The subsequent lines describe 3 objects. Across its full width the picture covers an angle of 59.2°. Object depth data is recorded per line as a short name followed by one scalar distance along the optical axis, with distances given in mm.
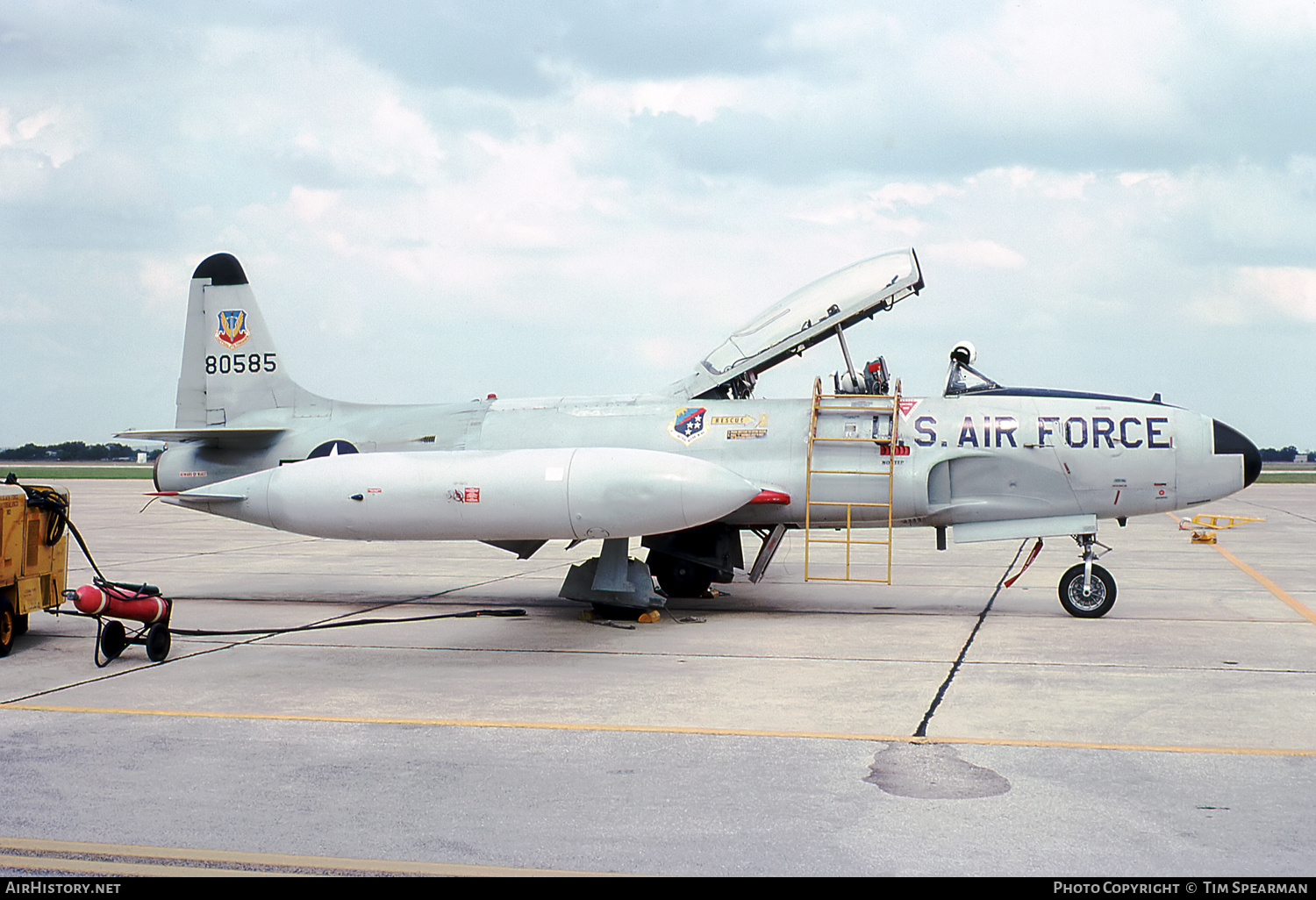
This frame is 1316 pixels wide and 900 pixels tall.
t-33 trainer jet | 9625
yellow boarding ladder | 11258
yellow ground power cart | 8930
